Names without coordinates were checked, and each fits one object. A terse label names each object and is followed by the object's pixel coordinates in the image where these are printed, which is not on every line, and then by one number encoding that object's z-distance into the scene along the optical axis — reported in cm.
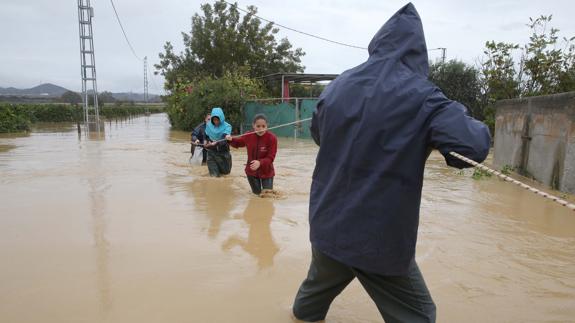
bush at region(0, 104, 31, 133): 2166
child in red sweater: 627
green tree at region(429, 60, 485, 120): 1770
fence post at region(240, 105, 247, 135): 2050
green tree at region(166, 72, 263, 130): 2022
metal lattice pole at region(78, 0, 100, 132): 1919
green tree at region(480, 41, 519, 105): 1327
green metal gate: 1891
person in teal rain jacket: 819
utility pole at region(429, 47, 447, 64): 1908
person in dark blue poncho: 198
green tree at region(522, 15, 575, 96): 1187
